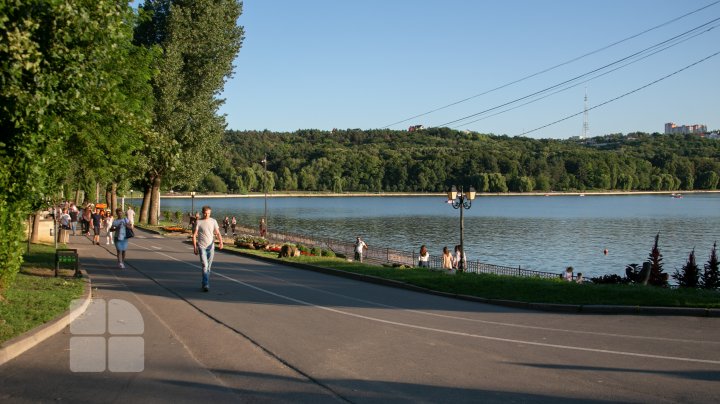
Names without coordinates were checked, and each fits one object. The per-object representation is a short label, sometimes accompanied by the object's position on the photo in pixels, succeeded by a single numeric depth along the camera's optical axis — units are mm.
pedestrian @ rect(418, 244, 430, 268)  31205
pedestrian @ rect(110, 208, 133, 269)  22297
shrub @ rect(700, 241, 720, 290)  19459
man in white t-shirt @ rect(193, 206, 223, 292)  15945
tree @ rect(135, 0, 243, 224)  46025
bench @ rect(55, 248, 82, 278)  17750
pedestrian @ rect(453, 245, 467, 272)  28000
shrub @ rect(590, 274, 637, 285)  21203
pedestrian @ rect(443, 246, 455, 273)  27128
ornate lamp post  30678
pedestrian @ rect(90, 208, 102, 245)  33656
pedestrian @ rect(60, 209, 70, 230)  35009
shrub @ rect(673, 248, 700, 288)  20281
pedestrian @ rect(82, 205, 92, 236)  40775
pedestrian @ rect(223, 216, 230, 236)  56994
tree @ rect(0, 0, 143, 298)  9992
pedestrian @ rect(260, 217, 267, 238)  54844
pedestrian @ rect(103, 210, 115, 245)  33406
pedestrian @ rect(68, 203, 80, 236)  41781
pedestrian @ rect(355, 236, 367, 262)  37875
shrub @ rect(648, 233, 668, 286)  21500
